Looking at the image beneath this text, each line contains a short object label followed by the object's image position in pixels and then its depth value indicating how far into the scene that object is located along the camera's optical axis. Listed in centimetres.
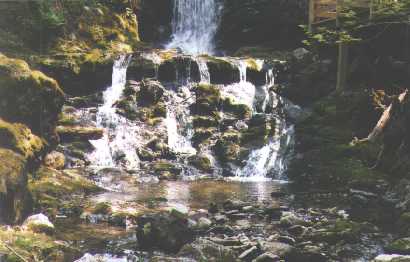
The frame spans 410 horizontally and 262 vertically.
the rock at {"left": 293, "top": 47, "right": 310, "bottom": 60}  2483
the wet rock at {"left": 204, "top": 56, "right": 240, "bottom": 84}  2450
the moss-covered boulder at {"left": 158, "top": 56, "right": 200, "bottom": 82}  2414
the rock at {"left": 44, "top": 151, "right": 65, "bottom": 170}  1708
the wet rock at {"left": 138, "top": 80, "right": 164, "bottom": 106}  2302
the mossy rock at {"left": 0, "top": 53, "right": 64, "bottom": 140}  1458
